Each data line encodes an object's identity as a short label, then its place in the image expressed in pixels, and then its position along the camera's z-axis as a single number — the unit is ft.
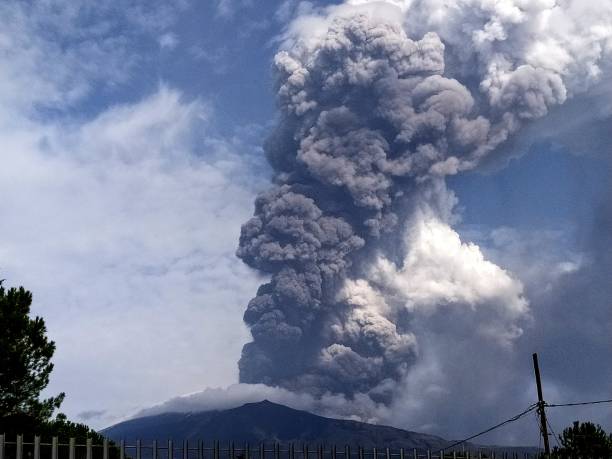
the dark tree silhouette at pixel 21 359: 136.67
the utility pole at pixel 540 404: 137.90
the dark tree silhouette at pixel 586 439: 172.24
